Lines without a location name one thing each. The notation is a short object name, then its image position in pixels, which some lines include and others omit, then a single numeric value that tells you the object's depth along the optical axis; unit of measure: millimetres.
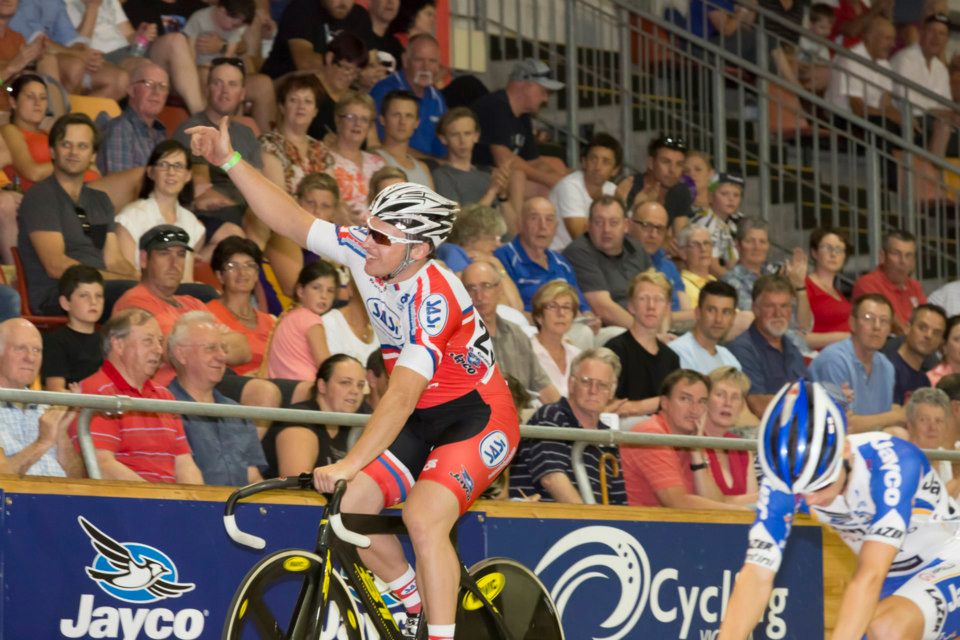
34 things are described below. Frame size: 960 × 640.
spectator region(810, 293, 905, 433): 22359
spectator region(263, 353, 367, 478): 13828
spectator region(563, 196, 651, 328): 22250
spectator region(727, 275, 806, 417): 21969
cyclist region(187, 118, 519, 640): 11766
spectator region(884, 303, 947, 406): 23625
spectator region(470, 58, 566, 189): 25078
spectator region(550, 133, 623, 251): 24422
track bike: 11203
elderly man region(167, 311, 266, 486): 13195
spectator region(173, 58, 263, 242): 19875
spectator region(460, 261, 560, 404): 18500
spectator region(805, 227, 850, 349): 25031
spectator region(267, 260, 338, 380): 17547
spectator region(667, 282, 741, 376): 20906
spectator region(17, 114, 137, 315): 17187
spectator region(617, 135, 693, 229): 25750
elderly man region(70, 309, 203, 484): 12687
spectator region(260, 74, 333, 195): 20609
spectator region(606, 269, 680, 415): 19594
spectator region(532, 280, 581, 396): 19437
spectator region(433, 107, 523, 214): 22937
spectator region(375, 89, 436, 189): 22641
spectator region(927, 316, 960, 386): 23937
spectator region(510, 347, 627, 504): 15484
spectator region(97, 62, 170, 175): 19891
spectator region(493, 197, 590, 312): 21578
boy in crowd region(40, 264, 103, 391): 15484
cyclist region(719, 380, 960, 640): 9609
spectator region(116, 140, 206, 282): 18625
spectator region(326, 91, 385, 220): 21312
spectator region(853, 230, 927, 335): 26078
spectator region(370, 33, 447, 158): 24625
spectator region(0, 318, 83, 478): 12016
